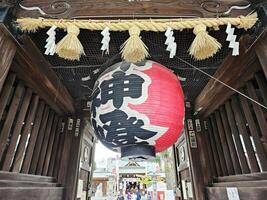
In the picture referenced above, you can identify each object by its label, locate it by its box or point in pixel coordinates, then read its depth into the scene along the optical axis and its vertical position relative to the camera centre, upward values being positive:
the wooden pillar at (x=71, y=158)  2.79 +0.57
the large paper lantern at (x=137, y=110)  1.32 +0.56
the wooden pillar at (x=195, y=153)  2.79 +0.63
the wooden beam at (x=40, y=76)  1.72 +1.18
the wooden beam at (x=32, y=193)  1.59 +0.07
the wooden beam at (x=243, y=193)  1.63 +0.07
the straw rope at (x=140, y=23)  1.41 +1.14
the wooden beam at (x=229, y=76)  1.66 +1.15
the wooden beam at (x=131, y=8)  1.57 +1.37
